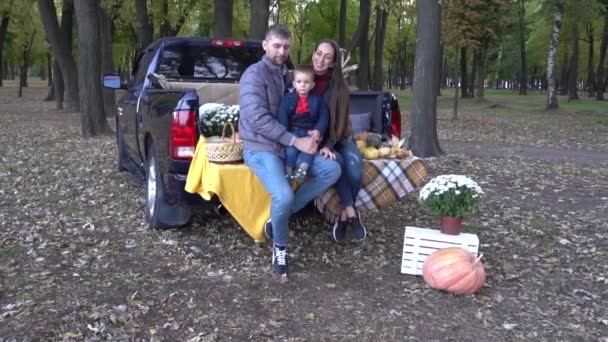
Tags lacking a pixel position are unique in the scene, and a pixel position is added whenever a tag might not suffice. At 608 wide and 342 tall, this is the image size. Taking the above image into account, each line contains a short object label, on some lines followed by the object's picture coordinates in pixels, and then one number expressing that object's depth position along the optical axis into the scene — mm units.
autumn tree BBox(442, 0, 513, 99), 21656
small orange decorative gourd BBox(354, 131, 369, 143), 5581
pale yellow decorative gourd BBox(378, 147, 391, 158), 5309
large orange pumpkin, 4355
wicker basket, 4664
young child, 4594
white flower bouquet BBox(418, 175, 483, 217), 4793
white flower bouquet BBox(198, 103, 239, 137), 5113
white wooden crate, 4797
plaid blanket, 5199
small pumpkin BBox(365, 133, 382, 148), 5469
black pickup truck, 5008
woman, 4789
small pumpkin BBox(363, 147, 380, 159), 5281
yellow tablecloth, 4660
